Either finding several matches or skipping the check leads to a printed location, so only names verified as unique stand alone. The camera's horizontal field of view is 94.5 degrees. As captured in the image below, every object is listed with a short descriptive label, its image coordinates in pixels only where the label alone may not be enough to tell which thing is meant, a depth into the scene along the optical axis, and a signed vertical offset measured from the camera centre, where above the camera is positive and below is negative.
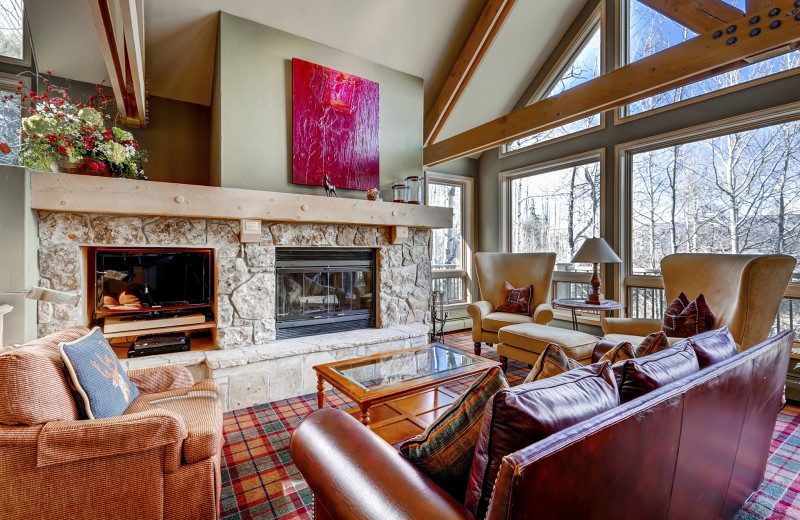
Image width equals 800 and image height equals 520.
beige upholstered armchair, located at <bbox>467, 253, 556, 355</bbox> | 3.85 -0.29
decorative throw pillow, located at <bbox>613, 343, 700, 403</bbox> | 1.09 -0.36
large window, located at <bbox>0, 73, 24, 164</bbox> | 2.53 +1.03
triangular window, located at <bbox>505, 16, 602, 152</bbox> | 4.27 +2.26
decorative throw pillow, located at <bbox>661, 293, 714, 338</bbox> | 2.70 -0.46
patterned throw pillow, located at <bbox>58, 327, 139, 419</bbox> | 1.43 -0.50
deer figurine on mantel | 3.31 +0.64
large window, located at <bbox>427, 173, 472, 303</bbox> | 5.23 +0.23
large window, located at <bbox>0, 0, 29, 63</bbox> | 2.80 +1.73
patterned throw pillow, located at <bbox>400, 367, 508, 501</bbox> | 0.99 -0.50
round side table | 3.42 -0.45
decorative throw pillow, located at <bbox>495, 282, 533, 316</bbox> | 4.06 -0.47
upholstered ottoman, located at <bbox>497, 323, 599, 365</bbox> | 2.91 -0.70
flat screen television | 2.75 -0.18
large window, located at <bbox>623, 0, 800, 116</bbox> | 3.08 +2.12
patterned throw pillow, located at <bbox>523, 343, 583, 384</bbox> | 1.23 -0.36
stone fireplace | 2.41 +0.05
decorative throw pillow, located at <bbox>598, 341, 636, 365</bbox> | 1.42 -0.37
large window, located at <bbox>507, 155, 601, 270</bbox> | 4.36 +0.63
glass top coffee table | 1.99 -0.72
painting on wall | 3.29 +1.22
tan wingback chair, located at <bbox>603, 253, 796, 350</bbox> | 2.46 -0.22
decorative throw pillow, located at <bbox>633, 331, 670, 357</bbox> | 1.52 -0.36
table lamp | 3.52 +0.04
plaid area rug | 1.69 -1.13
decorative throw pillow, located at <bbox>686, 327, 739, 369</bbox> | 1.40 -0.35
